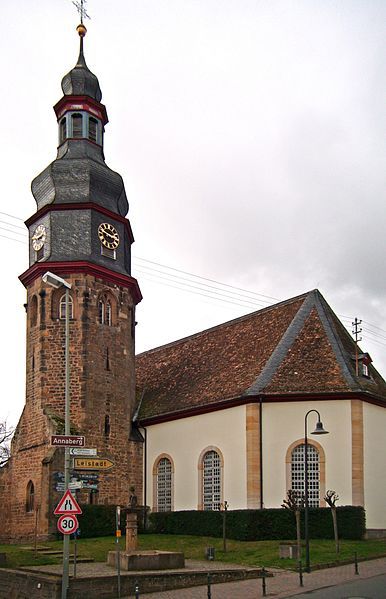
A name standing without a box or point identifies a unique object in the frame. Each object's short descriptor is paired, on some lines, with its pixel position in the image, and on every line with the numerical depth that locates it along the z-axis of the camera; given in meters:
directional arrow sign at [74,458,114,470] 20.98
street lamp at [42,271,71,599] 19.94
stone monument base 24.33
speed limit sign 19.78
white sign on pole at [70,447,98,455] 20.83
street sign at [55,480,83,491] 20.99
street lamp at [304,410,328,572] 24.33
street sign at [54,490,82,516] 20.06
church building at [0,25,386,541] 34.12
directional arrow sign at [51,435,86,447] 20.34
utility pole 35.84
